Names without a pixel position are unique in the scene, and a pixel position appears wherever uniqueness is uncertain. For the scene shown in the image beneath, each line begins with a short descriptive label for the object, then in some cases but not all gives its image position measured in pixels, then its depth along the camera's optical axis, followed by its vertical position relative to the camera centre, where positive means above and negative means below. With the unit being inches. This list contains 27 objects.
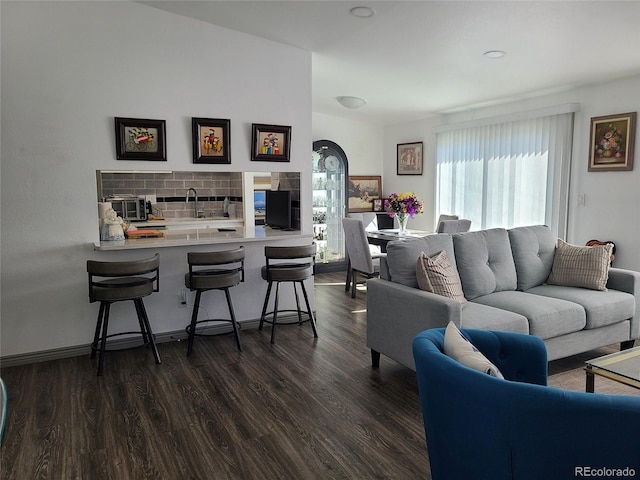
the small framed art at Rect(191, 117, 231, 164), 168.6 +18.4
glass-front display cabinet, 278.5 -1.7
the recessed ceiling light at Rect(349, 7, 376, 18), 141.5 +53.2
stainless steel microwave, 229.0 -7.5
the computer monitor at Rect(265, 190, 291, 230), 202.8 -7.0
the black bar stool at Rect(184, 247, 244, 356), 154.6 -27.1
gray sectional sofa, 126.3 -29.9
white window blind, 208.5 +10.7
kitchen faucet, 263.4 -4.7
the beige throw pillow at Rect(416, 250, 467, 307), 129.8 -22.4
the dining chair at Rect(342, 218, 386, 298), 219.1 -27.0
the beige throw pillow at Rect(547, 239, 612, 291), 150.7 -22.7
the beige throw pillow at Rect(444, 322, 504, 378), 63.6 -22.0
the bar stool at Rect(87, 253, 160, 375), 139.3 -28.1
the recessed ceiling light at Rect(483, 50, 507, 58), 167.0 +48.4
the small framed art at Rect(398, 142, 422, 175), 286.2 +21.0
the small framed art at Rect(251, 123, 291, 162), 178.9 +18.6
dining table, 227.3 -19.8
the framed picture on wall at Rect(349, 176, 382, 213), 298.8 +0.8
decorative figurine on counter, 161.2 -11.9
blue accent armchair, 51.3 -26.1
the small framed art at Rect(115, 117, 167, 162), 156.7 +17.2
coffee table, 93.0 -34.4
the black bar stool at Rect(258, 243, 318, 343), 167.2 -26.4
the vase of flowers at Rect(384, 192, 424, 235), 236.1 -6.4
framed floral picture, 181.5 +20.1
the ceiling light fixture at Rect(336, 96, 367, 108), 243.8 +46.0
